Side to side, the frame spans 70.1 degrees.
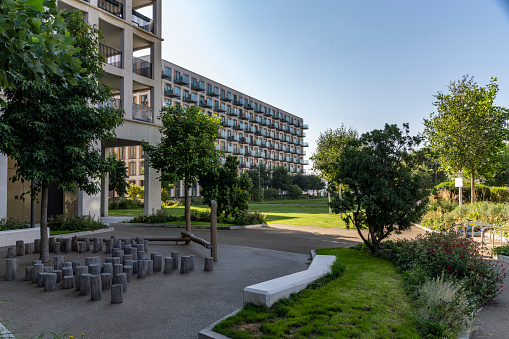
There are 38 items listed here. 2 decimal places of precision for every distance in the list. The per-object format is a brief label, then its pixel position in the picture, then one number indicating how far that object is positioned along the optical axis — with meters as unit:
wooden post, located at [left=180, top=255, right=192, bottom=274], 8.52
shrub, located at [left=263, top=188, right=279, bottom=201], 68.00
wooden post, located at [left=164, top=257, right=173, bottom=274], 8.38
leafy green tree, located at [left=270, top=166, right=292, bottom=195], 80.44
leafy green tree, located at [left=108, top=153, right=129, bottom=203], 32.06
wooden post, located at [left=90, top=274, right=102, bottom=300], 6.34
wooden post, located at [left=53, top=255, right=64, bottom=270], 8.02
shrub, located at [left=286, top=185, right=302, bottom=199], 74.81
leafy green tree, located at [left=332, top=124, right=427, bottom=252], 9.58
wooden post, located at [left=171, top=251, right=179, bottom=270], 8.76
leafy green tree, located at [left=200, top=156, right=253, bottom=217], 20.05
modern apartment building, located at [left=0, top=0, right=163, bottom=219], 19.16
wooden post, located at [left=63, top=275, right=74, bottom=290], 7.07
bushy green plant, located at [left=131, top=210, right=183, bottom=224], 19.98
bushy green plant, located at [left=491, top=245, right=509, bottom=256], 10.61
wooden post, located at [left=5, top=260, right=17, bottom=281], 7.78
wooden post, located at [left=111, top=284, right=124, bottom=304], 6.20
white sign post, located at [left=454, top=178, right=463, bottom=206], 19.55
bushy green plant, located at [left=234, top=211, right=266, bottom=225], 19.84
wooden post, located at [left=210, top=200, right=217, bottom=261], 10.05
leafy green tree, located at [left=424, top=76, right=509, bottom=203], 20.86
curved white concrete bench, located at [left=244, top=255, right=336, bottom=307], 5.66
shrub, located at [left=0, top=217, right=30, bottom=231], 13.50
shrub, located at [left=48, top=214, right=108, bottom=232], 15.64
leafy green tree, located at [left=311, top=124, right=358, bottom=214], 27.88
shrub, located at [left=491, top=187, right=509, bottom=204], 24.65
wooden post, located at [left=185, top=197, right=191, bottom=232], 15.87
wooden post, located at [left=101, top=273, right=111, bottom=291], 6.94
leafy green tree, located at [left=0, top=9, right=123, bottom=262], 8.76
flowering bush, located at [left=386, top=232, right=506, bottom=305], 6.73
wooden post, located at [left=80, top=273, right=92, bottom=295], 6.62
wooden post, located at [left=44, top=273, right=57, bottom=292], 6.94
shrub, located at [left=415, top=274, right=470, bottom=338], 4.68
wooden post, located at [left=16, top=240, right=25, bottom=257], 10.69
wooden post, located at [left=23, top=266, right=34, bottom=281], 7.73
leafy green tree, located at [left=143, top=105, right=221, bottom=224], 16.08
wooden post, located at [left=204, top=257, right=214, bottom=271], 8.80
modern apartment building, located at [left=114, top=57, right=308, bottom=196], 71.38
